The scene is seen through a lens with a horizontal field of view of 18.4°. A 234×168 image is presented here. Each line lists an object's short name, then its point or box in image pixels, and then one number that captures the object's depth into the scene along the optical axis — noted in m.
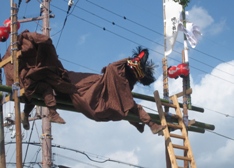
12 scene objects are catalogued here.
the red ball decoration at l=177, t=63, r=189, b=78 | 12.82
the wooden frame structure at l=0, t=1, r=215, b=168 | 9.31
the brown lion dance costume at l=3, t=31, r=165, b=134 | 9.45
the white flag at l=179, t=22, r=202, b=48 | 13.64
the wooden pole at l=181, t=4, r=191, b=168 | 12.52
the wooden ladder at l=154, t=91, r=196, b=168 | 11.18
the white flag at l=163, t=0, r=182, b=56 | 13.76
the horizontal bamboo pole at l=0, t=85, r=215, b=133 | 9.46
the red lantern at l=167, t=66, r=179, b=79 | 12.97
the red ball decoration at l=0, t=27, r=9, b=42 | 9.96
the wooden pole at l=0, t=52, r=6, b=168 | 9.31
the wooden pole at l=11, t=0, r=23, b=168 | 8.86
